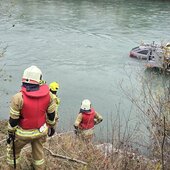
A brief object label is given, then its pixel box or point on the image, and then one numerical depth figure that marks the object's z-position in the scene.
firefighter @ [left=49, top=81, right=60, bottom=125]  8.58
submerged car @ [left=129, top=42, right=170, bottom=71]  18.47
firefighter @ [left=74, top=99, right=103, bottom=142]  8.23
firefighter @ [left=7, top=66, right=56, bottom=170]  4.61
